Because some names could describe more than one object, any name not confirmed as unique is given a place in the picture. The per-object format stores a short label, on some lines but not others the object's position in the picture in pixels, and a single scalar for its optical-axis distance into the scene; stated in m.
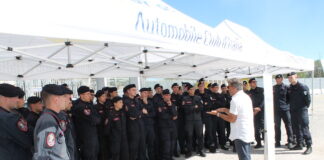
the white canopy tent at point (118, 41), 2.08
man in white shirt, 4.06
